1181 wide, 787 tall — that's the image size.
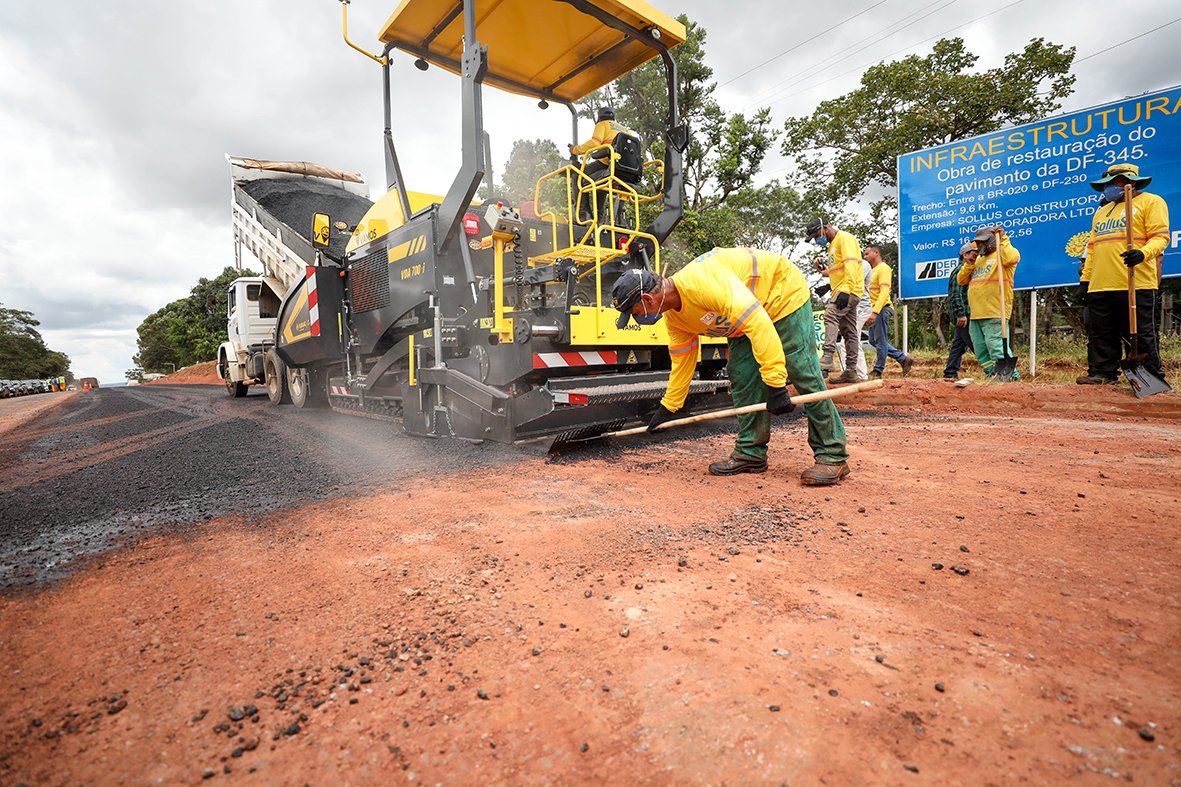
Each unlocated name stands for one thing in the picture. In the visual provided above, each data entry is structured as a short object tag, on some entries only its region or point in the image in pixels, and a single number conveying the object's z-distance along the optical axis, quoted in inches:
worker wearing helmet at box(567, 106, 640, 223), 184.5
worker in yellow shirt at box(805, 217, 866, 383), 255.1
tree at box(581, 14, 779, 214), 594.9
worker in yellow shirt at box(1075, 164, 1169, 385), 214.7
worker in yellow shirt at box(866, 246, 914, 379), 306.5
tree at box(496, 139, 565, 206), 629.0
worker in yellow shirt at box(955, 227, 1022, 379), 258.8
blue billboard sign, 290.7
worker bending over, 118.1
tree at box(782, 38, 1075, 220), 535.8
